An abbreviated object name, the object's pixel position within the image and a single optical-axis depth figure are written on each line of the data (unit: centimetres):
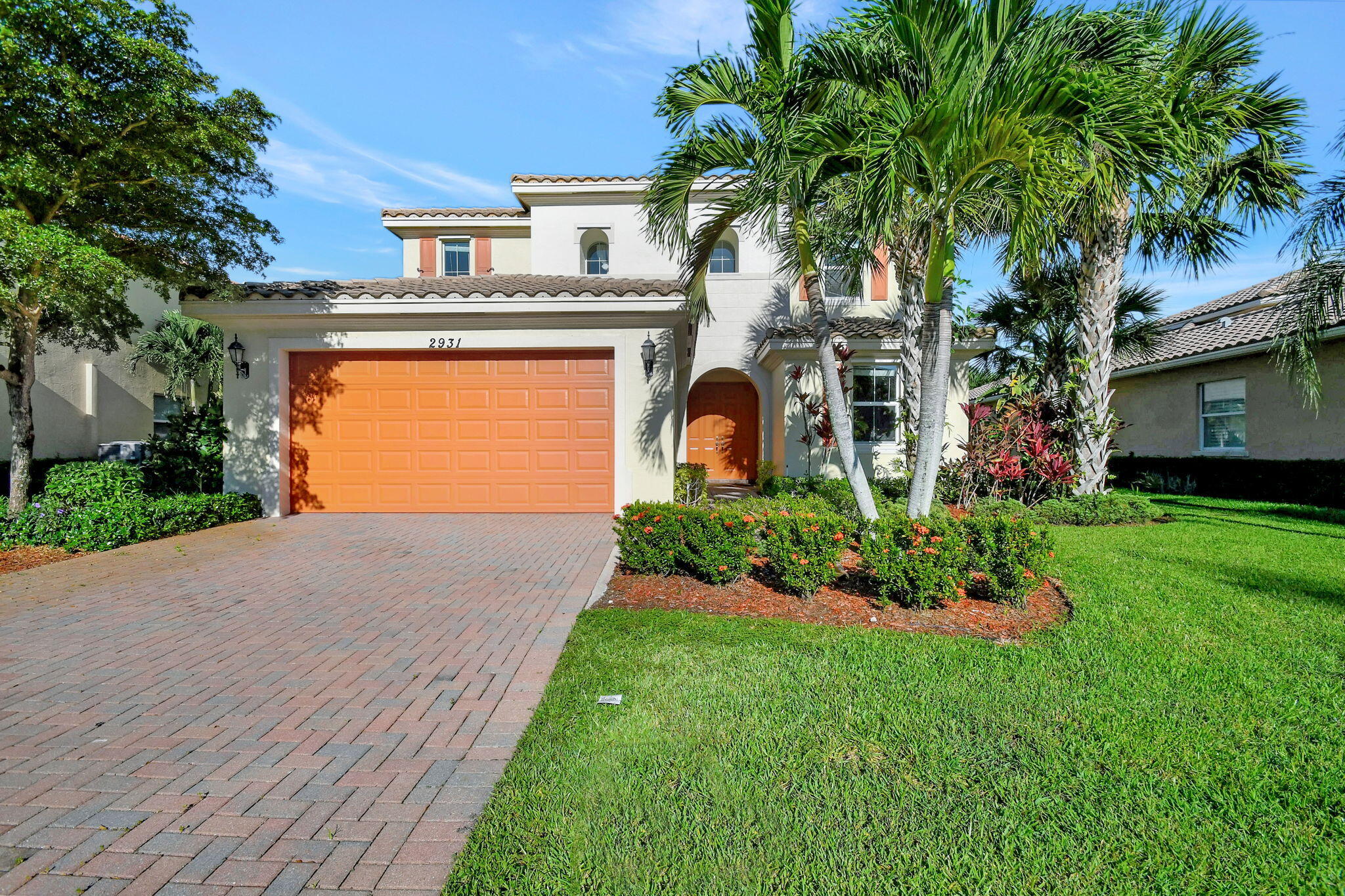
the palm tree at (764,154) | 569
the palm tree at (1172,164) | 491
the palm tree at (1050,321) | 1210
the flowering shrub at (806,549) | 545
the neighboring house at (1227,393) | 1212
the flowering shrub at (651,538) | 608
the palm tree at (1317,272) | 858
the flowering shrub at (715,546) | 580
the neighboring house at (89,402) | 1416
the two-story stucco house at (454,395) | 1022
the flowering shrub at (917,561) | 515
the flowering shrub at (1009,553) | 525
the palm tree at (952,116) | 477
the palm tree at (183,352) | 1858
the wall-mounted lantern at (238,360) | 1029
